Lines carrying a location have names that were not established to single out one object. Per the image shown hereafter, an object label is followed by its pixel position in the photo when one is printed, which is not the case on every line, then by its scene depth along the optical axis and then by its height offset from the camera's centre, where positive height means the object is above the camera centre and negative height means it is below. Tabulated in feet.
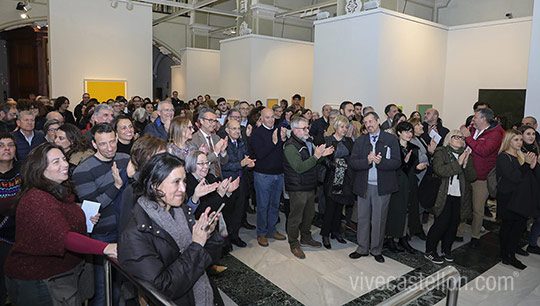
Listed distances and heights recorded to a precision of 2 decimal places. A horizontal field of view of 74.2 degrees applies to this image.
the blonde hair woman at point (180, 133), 11.55 -0.82
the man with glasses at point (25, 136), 14.16 -1.32
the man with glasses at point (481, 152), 15.60 -1.54
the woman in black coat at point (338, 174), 15.16 -2.60
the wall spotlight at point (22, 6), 40.51 +11.72
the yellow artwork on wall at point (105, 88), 33.45 +1.65
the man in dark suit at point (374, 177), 13.66 -2.45
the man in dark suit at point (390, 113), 22.03 +0.09
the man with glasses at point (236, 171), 14.70 -2.57
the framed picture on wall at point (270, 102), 40.73 +1.00
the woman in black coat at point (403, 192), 14.47 -3.20
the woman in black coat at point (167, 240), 5.65 -2.21
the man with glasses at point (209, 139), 12.76 -1.13
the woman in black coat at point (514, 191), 13.70 -2.83
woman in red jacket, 6.79 -2.58
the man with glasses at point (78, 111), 28.99 -0.51
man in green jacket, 13.99 -2.66
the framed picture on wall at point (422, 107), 30.87 +0.70
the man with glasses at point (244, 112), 22.34 -0.14
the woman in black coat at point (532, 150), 14.74 -1.33
